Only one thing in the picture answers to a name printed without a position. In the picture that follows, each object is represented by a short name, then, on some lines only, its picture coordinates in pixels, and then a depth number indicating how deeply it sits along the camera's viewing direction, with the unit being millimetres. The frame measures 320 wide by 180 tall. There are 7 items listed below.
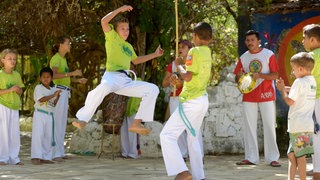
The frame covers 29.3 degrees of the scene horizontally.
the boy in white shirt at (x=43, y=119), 8648
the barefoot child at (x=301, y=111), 5930
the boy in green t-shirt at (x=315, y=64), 6457
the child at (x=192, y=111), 6102
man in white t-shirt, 8188
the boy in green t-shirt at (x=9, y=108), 8344
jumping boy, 6680
